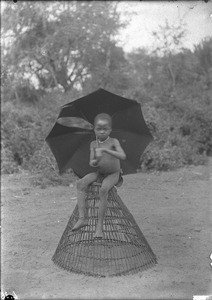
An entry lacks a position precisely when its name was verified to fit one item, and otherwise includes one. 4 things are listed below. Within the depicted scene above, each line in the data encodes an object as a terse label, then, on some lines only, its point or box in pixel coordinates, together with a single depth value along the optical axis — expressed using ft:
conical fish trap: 13.12
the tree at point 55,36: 47.19
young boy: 12.78
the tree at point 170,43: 47.34
